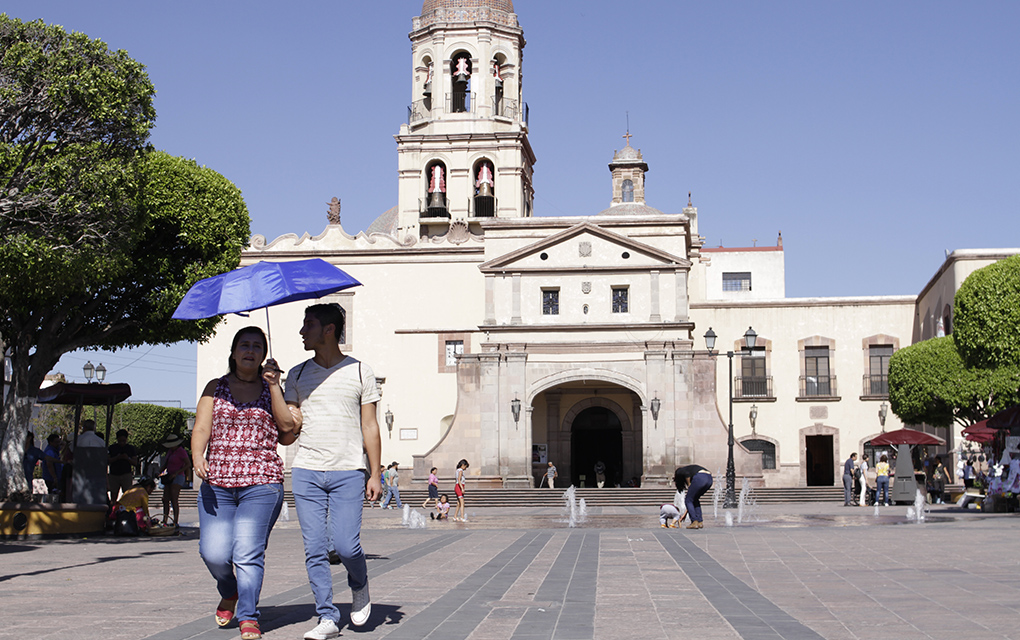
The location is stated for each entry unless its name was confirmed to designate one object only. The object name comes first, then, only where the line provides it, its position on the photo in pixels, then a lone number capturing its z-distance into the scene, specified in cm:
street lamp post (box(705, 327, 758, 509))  2927
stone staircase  3503
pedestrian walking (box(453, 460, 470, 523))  2484
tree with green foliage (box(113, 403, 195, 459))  5459
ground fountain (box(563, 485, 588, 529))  2242
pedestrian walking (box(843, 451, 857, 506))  3262
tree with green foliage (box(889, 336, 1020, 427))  2756
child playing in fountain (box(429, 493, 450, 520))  2516
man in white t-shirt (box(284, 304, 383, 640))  683
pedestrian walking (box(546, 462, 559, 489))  3850
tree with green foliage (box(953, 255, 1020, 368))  2556
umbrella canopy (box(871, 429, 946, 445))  3169
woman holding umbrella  686
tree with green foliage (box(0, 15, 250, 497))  1480
